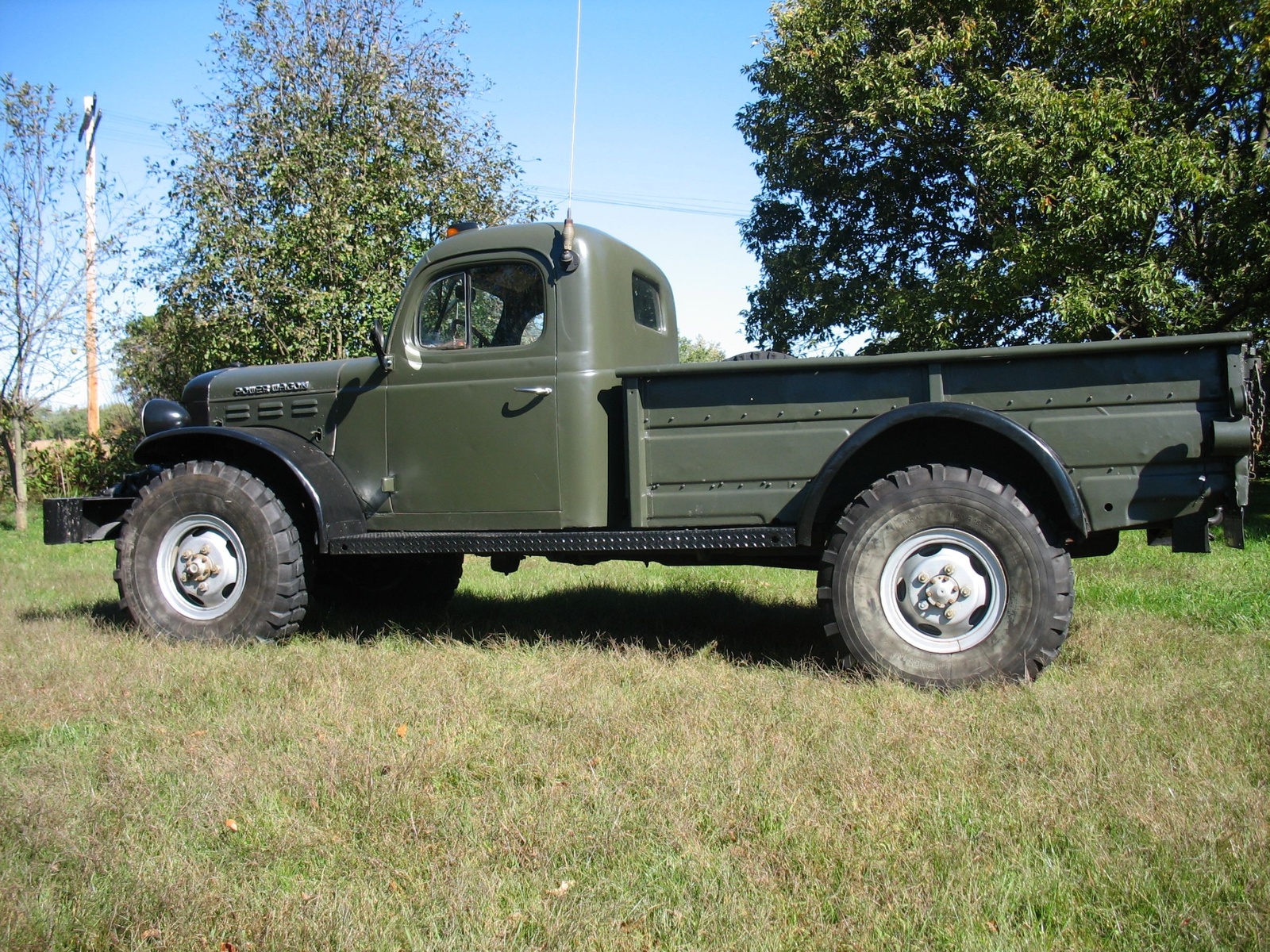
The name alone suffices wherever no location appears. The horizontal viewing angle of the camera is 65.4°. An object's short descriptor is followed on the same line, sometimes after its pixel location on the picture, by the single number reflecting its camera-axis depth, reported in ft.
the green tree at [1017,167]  39.29
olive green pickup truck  13.41
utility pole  52.49
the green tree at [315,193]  44.62
